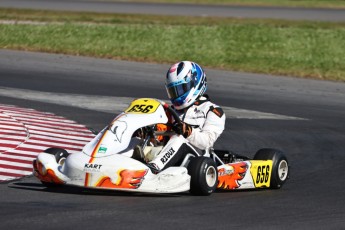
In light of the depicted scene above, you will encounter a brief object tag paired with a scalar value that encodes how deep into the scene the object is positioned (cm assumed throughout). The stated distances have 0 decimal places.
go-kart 1850
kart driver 2027
